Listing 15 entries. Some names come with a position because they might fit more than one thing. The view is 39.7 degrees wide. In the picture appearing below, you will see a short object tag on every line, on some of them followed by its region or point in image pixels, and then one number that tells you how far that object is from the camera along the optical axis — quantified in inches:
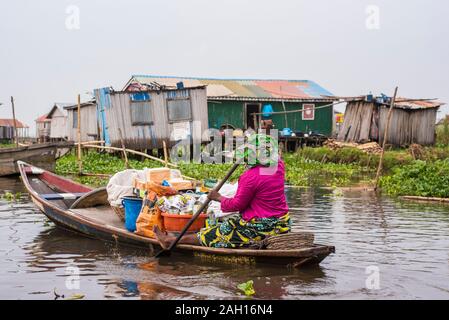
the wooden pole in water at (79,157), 723.9
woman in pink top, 265.6
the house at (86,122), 1137.4
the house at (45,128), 1638.8
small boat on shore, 737.6
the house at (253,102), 1117.1
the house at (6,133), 1839.9
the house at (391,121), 1055.0
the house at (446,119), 1139.0
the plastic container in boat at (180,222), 295.9
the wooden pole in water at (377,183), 590.0
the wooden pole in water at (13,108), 971.3
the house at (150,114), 896.9
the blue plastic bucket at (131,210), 314.5
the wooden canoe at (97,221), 262.5
